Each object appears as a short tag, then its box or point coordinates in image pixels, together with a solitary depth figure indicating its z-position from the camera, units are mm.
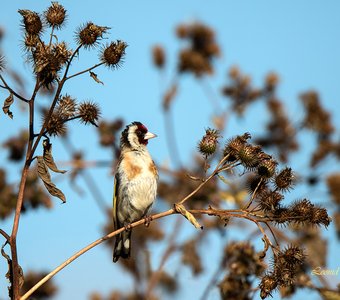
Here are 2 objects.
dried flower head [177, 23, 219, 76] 19875
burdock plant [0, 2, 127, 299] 7819
